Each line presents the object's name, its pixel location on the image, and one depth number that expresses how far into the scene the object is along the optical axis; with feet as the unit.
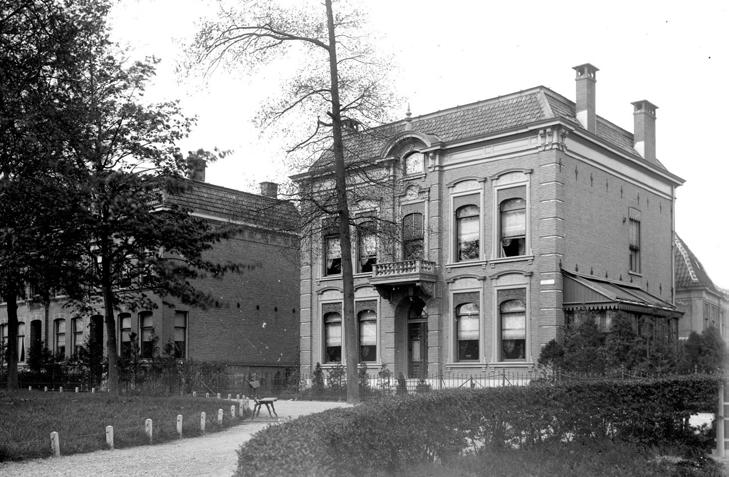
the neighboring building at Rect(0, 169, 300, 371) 130.52
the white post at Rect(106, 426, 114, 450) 53.26
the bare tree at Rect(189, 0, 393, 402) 78.18
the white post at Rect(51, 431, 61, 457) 50.19
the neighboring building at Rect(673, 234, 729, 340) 140.67
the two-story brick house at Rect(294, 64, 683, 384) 96.37
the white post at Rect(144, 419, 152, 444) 56.08
